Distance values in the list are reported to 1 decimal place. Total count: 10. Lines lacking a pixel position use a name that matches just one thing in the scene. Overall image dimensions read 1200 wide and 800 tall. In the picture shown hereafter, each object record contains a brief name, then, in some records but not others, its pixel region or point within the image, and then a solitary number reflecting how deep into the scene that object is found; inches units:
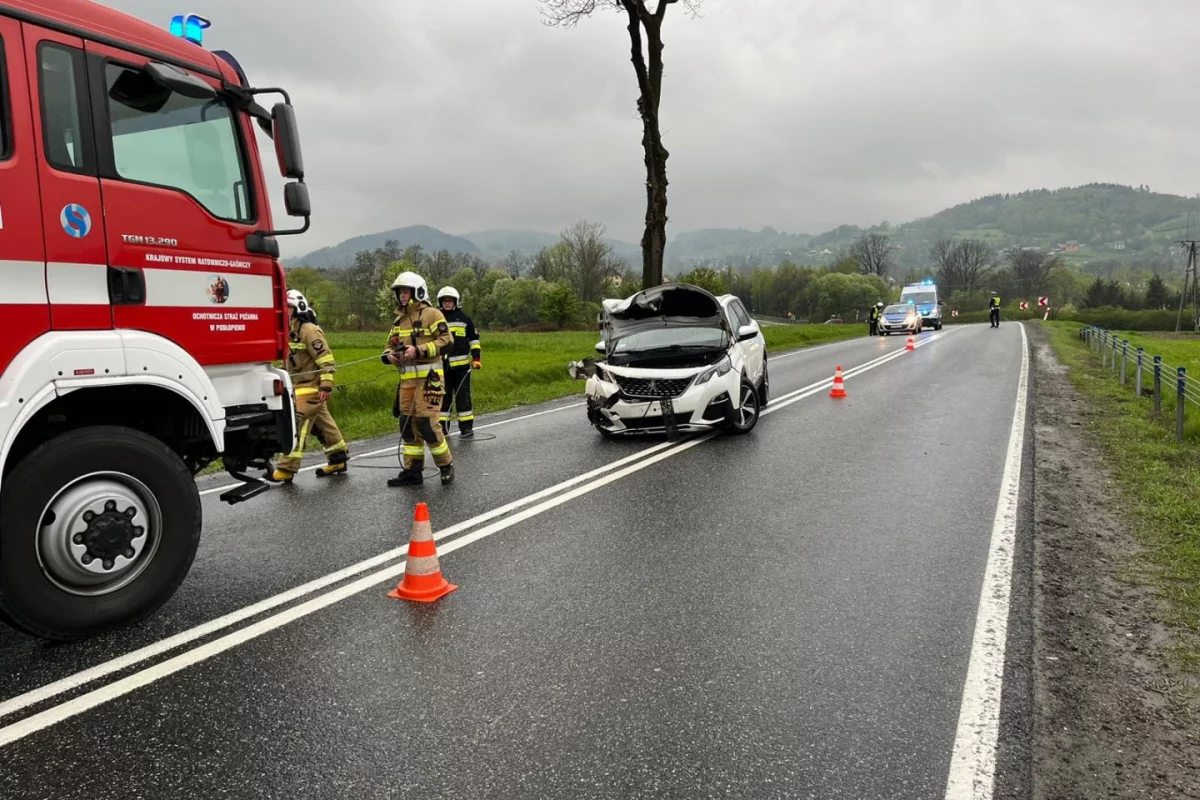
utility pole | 2830.7
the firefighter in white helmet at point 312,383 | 310.5
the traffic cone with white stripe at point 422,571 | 175.0
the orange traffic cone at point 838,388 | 523.6
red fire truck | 142.2
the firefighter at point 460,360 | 410.3
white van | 1635.1
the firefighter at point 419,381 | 292.4
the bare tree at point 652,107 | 806.5
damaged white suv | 359.6
